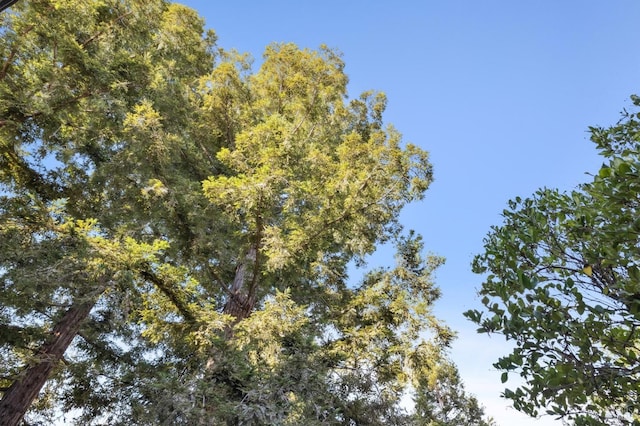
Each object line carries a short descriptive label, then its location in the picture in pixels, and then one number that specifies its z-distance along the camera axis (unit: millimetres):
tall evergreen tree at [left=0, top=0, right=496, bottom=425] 5613
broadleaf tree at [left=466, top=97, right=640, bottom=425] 2324
